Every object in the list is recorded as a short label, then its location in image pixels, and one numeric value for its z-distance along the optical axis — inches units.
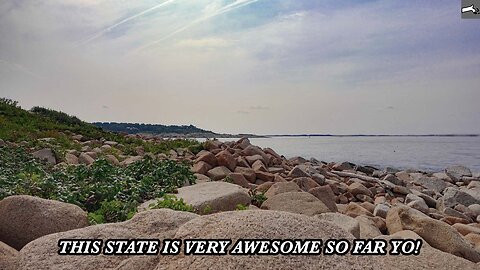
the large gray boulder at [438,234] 220.2
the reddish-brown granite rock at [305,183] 362.9
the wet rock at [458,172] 754.2
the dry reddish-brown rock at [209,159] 410.9
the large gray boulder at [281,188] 295.6
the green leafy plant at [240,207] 217.7
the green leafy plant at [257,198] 279.9
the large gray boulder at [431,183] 610.9
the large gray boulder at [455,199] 457.9
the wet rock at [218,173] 374.0
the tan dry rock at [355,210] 302.4
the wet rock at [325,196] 305.6
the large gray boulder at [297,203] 245.2
